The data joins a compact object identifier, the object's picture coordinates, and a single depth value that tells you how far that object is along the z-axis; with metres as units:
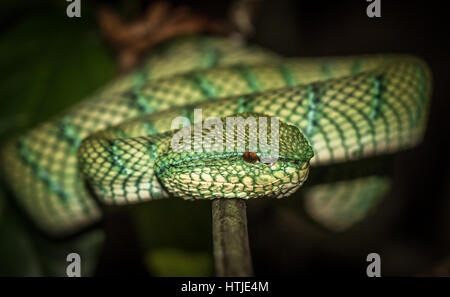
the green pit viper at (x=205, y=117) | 0.19
